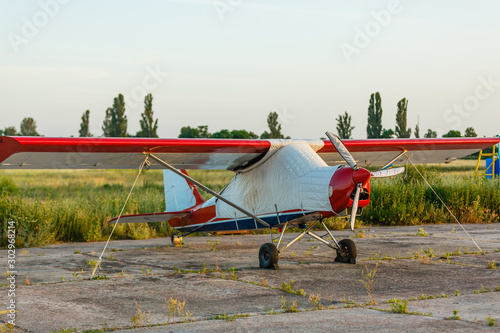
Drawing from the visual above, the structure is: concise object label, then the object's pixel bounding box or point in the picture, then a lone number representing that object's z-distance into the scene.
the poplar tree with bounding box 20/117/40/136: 130.88
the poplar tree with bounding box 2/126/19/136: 112.59
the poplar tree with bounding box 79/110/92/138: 87.94
